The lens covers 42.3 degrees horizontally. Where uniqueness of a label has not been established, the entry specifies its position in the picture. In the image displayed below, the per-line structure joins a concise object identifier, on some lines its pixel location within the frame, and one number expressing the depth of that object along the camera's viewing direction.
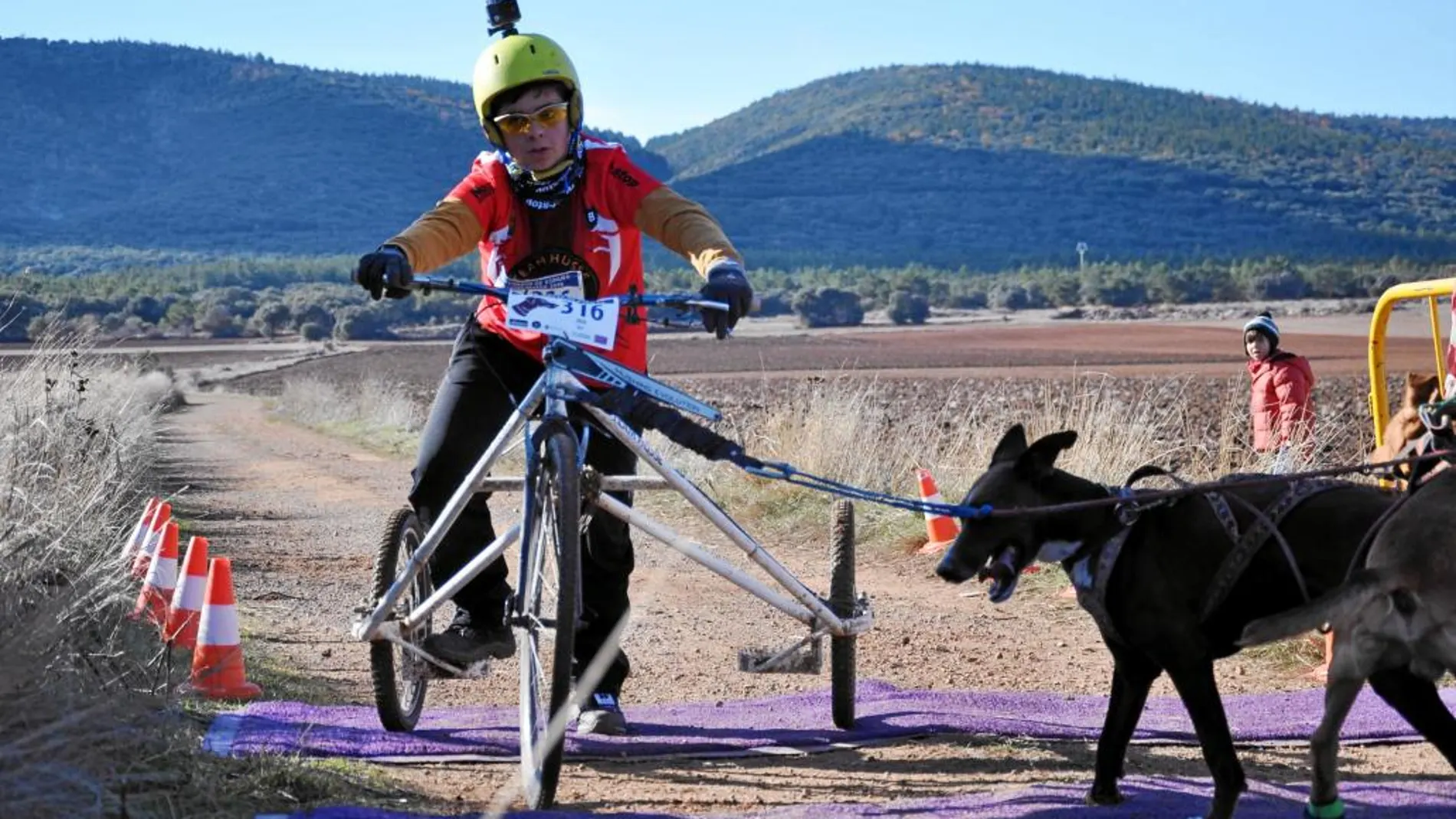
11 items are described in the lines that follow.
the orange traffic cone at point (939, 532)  12.12
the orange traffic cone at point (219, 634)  7.30
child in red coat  12.72
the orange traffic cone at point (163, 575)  8.19
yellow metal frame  8.34
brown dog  7.71
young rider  6.32
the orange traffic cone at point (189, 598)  8.10
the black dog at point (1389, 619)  4.70
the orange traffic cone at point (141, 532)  9.01
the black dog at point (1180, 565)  5.23
